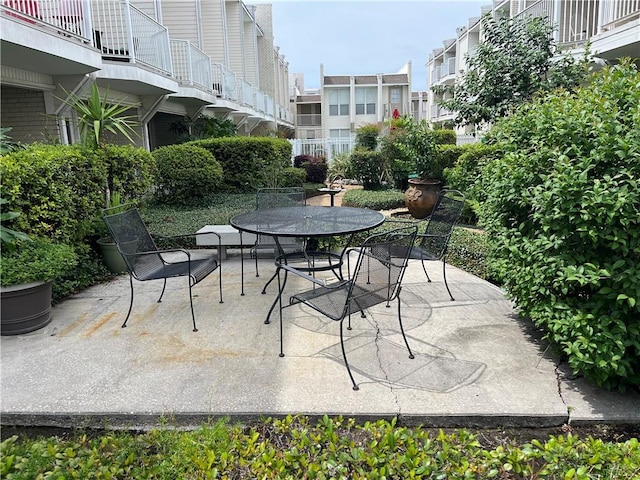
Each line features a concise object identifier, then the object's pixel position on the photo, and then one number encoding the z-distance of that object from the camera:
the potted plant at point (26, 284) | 3.37
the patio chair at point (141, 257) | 3.60
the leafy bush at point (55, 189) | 3.67
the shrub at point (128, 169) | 5.30
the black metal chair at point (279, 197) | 5.33
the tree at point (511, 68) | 7.23
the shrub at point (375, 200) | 9.68
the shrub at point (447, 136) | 12.05
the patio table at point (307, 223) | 3.55
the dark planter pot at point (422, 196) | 8.15
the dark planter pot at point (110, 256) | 4.99
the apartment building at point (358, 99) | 36.09
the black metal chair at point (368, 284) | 2.79
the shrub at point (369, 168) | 12.02
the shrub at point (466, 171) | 7.61
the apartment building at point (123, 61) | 5.84
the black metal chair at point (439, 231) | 4.18
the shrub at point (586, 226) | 2.37
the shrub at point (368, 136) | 16.05
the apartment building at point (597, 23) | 7.36
